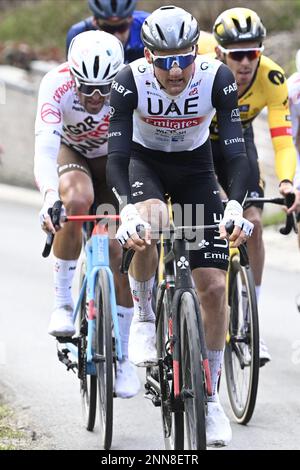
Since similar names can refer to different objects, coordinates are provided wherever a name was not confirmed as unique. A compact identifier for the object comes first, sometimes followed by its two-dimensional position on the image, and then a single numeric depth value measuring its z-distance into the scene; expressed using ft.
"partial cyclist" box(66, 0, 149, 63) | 56.08
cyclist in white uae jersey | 37.70
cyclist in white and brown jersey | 43.96
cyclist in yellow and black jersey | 47.96
